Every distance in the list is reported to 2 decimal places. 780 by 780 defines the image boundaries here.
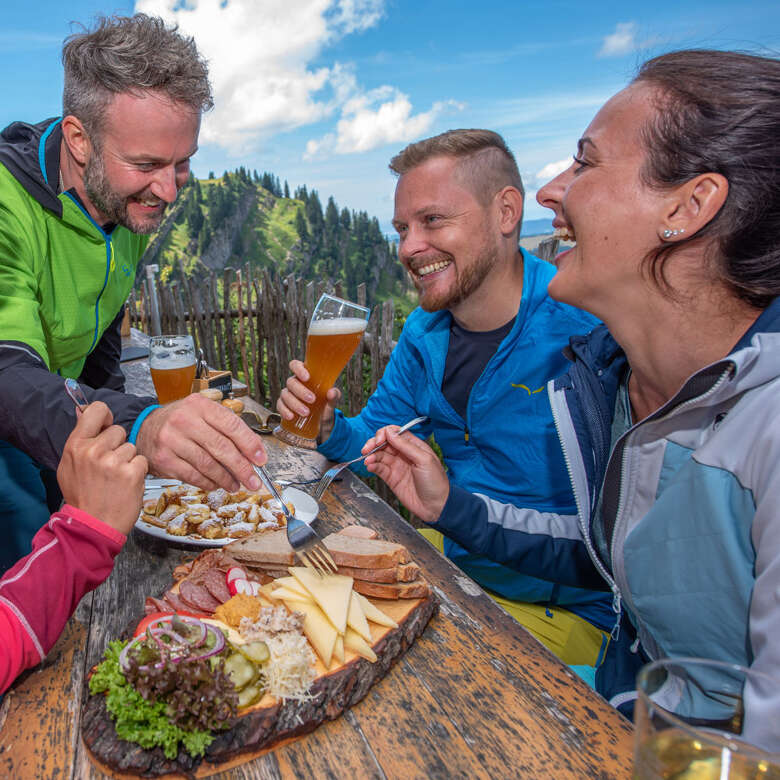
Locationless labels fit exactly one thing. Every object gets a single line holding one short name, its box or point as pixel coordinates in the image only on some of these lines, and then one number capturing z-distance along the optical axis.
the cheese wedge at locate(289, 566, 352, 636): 0.50
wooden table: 0.41
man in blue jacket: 0.87
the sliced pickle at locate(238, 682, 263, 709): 0.43
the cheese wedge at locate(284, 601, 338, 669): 0.47
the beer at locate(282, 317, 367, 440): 0.77
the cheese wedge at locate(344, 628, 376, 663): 0.48
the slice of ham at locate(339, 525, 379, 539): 0.63
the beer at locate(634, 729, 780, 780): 0.26
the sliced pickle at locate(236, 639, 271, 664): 0.46
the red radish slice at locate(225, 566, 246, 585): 0.55
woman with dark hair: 0.49
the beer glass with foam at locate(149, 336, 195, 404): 0.88
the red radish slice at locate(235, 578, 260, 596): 0.54
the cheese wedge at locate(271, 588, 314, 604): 0.52
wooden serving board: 0.40
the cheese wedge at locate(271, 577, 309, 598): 0.52
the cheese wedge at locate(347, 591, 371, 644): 0.49
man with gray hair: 0.81
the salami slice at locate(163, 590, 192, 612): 0.53
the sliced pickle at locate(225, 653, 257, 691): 0.44
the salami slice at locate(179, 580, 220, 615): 0.53
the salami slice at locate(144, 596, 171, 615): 0.52
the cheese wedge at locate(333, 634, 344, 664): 0.47
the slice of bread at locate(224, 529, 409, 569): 0.55
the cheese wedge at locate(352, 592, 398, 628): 0.51
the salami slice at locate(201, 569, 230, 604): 0.54
